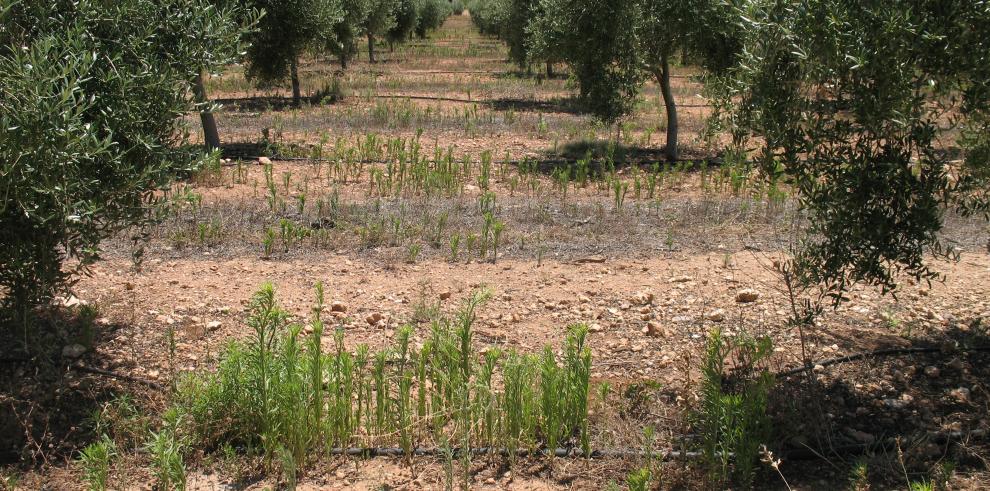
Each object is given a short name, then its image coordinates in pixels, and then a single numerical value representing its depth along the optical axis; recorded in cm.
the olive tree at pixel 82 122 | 409
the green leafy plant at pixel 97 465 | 387
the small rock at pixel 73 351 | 538
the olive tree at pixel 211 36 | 531
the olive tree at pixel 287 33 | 1483
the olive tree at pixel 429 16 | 4675
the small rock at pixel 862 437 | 457
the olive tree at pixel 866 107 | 423
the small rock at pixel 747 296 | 640
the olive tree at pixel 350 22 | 2405
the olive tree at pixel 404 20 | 3809
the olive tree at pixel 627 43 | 1273
